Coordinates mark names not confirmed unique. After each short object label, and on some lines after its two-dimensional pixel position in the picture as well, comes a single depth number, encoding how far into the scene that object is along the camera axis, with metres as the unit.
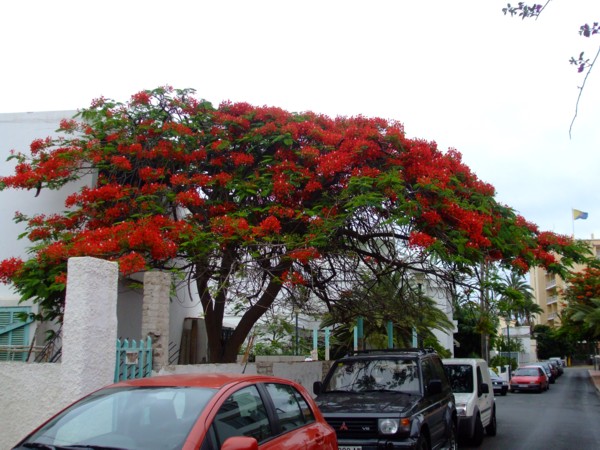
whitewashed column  7.53
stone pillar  9.04
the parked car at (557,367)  51.22
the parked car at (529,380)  34.53
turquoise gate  8.27
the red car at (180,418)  4.34
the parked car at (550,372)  44.03
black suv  8.20
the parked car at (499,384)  32.49
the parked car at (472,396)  12.35
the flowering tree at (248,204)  10.48
